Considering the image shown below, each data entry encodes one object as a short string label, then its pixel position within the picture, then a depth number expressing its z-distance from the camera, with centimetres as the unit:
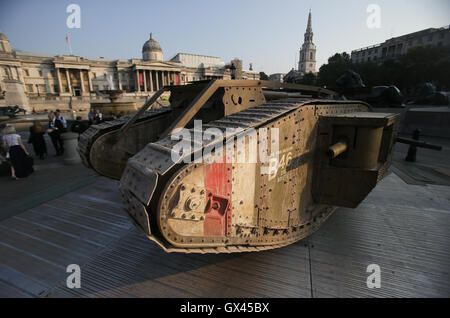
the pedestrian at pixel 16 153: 800
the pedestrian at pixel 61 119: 1163
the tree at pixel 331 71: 5266
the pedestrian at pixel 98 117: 1246
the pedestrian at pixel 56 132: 1112
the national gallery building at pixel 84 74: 5025
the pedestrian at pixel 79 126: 1137
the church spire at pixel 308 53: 12220
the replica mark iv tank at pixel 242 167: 276
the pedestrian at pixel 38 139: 1052
